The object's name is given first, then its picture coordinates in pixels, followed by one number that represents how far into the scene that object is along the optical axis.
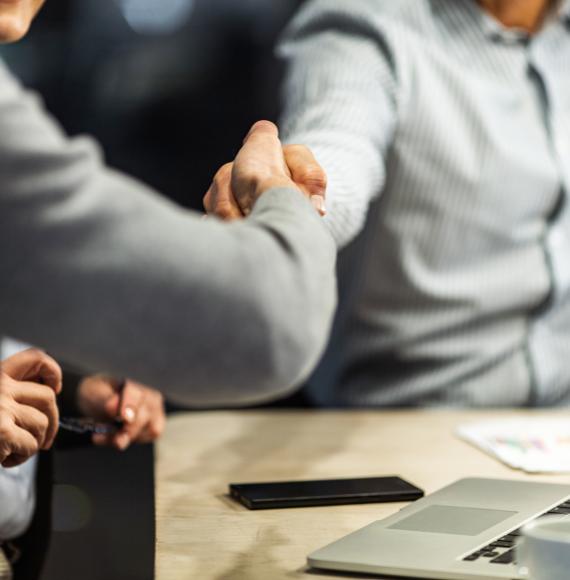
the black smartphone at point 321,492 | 1.43
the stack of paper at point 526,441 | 1.55
